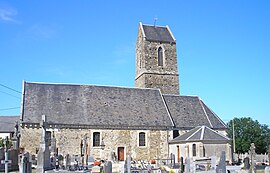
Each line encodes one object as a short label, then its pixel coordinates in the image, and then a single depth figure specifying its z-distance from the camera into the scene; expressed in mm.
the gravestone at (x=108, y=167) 14336
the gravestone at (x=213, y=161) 19278
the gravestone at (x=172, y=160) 25500
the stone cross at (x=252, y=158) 16445
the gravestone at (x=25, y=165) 15711
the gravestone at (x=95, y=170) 14126
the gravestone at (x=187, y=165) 17950
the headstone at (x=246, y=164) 19253
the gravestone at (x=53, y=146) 27252
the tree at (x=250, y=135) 48562
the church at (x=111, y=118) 30766
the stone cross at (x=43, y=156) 18338
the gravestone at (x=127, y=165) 19097
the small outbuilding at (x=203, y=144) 29188
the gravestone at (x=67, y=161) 24303
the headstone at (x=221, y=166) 13797
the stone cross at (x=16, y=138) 27283
